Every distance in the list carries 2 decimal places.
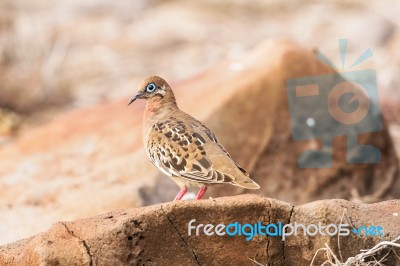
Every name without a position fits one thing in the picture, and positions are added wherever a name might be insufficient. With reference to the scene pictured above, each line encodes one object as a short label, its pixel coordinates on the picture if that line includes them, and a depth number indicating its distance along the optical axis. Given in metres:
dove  10.92
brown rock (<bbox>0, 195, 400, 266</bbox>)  10.17
